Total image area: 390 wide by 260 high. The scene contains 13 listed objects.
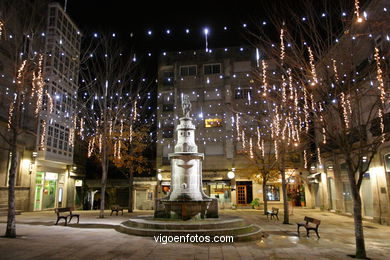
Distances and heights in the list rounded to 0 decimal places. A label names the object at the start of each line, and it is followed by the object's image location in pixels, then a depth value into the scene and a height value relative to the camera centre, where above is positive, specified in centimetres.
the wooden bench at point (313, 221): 1170 -163
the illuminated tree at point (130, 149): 2398 +319
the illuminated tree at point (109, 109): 1928 +622
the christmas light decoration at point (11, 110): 1120 +332
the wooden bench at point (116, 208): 2047 -166
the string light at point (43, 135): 2283 +403
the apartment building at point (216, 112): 3034 +802
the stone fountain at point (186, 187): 1303 -14
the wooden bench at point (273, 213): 1794 -186
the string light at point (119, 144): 2281 +325
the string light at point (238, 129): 2977 +567
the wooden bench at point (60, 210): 1449 -129
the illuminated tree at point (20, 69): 1104 +478
